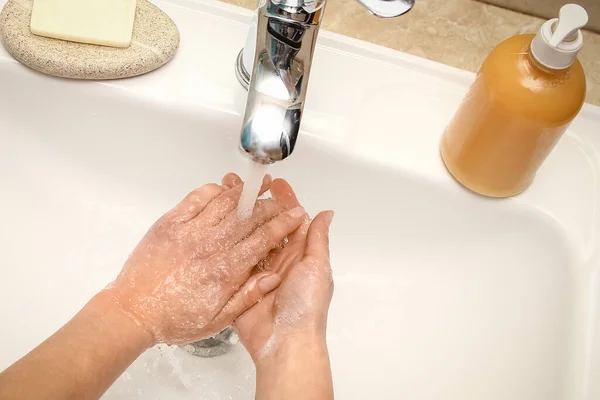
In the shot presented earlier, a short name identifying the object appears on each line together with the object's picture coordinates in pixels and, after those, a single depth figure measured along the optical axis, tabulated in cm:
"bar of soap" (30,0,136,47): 56
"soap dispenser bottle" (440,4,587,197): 47
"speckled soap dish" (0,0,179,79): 56
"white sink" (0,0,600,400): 57
